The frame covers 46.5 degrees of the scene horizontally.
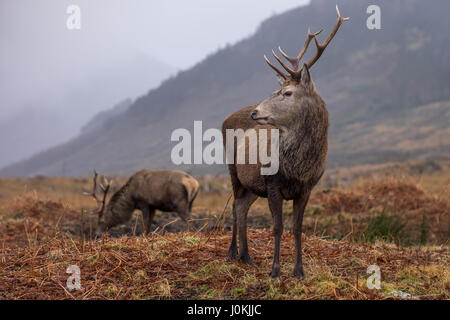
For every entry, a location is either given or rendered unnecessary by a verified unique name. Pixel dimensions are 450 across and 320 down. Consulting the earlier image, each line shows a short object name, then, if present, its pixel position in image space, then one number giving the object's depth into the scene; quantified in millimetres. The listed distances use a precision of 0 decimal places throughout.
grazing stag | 12862
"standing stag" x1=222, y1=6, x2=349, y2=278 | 5121
